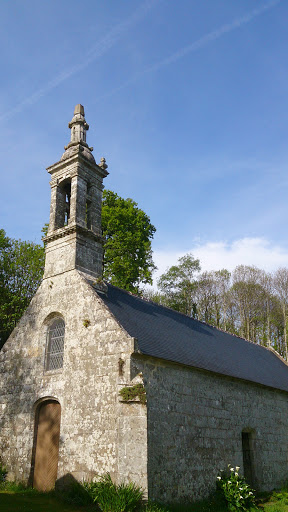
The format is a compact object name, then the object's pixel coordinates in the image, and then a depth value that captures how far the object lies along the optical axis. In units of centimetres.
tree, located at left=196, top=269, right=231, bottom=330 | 3947
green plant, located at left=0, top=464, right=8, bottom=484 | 1288
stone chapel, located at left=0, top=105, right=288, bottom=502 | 1085
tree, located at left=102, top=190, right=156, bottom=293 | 2620
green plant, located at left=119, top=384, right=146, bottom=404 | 1030
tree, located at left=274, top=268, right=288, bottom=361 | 3628
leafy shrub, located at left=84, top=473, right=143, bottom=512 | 931
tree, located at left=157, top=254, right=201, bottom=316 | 3931
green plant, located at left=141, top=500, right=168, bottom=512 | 943
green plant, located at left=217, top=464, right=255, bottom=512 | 1163
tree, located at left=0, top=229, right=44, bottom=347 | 2520
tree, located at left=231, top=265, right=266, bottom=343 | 3825
